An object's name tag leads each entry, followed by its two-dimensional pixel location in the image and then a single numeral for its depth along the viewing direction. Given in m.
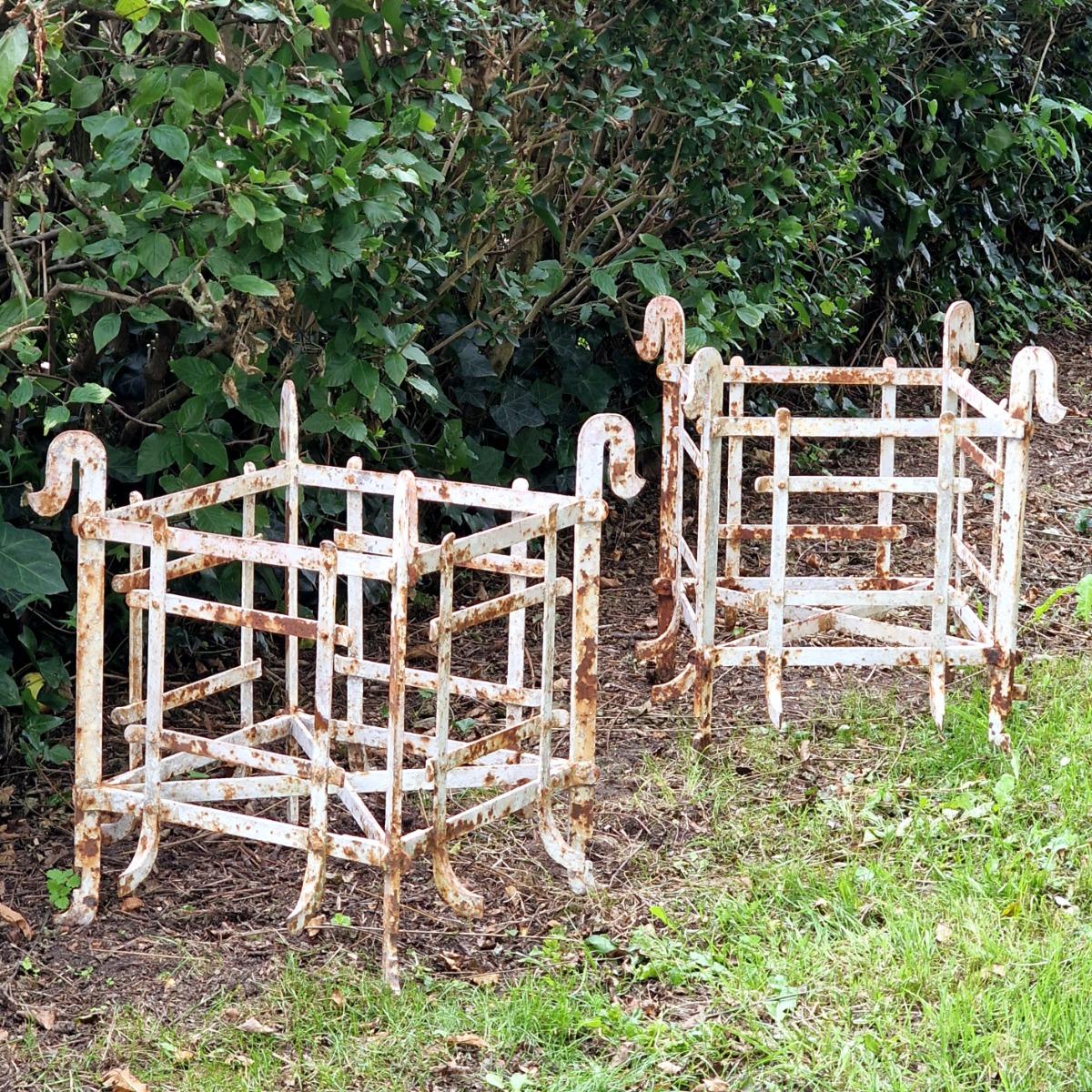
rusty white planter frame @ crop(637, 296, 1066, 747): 4.32
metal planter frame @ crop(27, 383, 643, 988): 3.36
